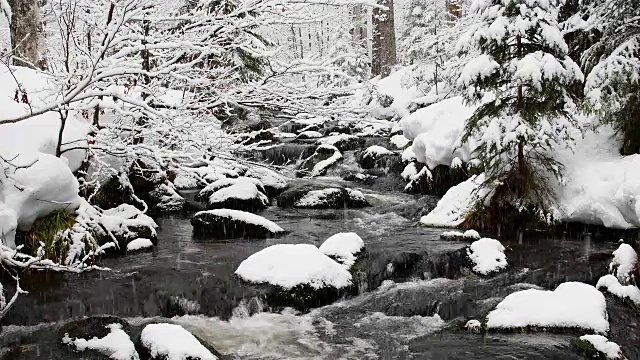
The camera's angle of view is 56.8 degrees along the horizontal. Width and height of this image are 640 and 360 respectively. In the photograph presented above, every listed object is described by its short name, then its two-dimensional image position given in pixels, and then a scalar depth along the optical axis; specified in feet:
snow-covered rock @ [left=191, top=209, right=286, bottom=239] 32.50
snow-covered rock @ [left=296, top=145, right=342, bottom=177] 52.90
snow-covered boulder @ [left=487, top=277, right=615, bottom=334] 19.13
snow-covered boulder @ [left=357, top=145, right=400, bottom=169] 51.19
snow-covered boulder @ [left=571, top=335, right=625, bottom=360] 17.35
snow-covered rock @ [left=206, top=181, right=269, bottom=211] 39.22
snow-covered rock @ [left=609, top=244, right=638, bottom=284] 22.05
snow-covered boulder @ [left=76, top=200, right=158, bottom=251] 26.48
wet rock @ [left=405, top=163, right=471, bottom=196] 40.27
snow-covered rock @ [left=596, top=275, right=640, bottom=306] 20.86
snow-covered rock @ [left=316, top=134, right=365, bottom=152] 58.44
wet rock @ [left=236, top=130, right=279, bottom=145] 60.08
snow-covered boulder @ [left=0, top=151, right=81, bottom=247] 22.95
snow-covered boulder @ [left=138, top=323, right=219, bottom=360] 17.75
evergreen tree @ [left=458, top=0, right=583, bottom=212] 28.37
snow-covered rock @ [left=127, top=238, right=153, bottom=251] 29.30
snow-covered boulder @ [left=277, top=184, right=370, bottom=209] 40.29
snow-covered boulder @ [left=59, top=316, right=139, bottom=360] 17.87
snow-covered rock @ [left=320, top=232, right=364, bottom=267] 26.91
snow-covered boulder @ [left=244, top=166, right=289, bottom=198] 44.01
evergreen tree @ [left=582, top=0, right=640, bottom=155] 28.17
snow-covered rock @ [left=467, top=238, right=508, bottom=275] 25.35
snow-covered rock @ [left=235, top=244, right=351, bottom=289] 24.04
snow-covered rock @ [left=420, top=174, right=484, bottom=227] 33.17
